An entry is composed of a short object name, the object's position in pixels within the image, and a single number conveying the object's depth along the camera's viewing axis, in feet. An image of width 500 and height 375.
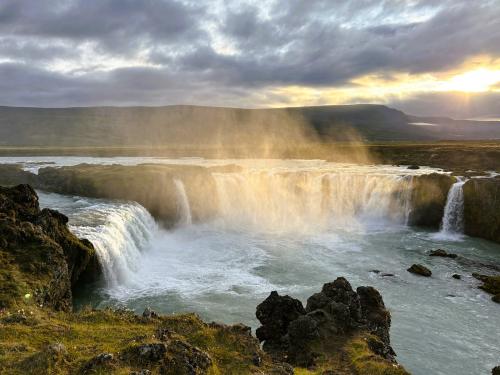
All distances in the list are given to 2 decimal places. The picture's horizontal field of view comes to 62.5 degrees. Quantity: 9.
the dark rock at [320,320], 50.44
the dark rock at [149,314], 49.93
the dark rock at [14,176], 191.52
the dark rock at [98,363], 33.22
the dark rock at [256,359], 41.81
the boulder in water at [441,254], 121.70
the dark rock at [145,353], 36.14
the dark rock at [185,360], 36.04
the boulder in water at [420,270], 104.17
